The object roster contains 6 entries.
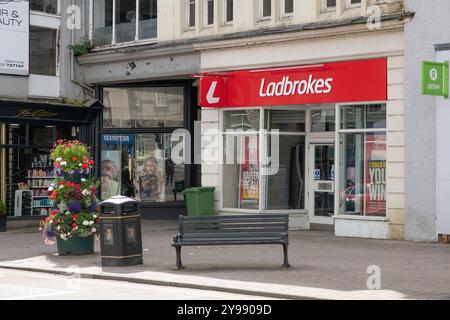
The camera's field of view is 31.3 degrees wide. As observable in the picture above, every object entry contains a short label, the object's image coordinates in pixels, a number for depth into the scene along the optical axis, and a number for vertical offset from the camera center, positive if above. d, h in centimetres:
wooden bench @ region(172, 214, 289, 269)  1309 -107
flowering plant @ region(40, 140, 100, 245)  1516 -63
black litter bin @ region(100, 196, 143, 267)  1348 -115
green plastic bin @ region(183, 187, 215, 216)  2039 -92
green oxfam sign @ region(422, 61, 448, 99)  1559 +169
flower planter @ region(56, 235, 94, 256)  1531 -156
